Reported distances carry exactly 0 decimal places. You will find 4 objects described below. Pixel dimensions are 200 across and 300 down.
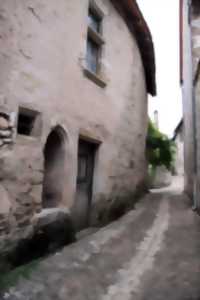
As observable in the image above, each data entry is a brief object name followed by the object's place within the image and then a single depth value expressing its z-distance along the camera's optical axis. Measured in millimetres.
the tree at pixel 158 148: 11508
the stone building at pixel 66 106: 2482
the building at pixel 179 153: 19688
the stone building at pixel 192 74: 5352
